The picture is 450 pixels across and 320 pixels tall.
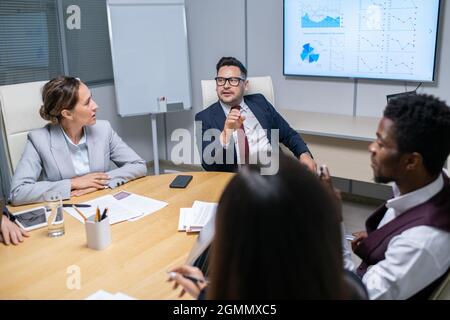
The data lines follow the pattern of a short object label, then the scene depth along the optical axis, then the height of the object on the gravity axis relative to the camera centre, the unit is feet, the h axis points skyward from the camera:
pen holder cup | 5.02 -1.89
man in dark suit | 8.70 -1.41
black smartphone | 7.06 -1.91
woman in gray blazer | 6.82 -1.41
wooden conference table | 4.31 -2.10
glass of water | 5.44 -1.87
